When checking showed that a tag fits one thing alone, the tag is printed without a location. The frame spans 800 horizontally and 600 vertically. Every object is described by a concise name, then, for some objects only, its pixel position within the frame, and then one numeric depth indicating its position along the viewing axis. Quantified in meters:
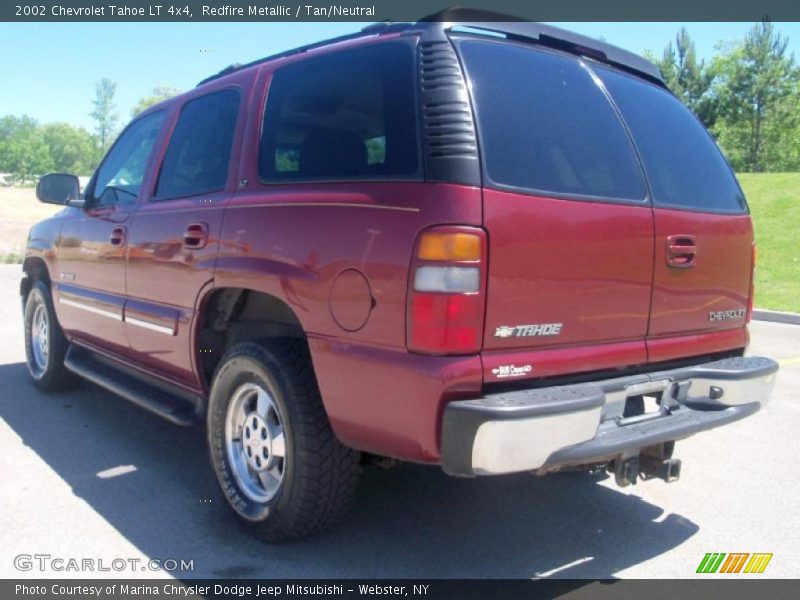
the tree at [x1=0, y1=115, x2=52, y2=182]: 110.25
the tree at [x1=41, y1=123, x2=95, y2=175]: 121.56
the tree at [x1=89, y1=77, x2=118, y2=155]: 105.19
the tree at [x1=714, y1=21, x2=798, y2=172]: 47.53
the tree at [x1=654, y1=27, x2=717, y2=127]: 47.16
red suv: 2.60
